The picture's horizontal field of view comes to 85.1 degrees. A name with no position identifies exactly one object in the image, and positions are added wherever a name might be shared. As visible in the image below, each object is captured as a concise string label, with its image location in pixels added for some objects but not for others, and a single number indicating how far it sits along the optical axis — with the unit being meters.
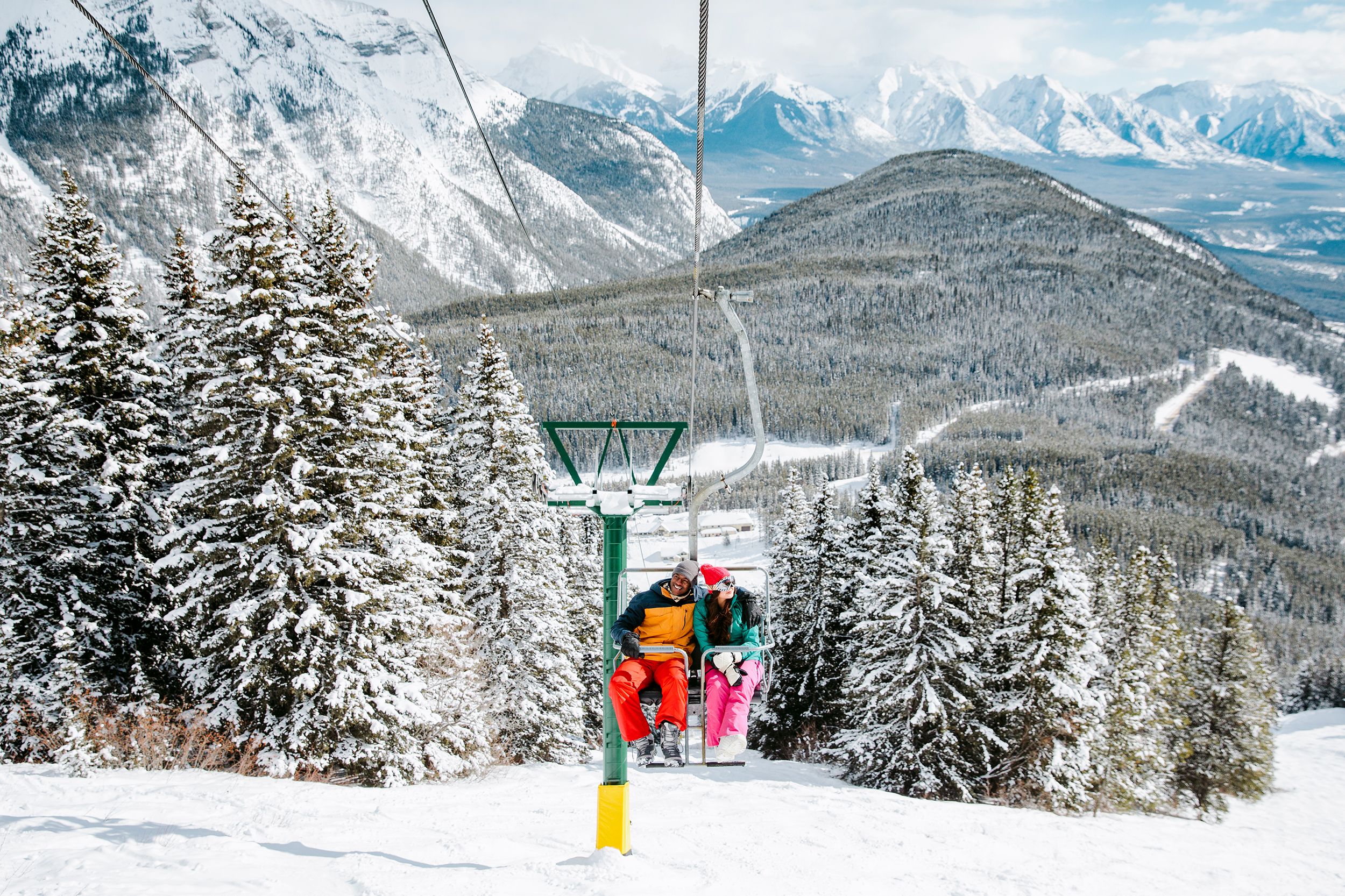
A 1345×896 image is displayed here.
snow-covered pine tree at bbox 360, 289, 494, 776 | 15.54
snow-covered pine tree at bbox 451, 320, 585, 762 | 19.09
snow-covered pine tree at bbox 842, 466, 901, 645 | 22.34
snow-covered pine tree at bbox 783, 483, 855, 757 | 26.33
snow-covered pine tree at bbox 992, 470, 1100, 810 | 20.06
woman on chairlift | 8.38
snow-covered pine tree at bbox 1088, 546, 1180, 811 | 23.81
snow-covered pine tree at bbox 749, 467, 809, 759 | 28.11
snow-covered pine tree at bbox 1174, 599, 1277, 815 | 33.78
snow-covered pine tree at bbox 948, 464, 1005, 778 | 21.09
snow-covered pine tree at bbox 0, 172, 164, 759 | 12.87
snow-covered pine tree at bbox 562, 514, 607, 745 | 28.00
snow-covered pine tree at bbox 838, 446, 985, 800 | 20.27
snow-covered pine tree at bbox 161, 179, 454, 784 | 12.37
